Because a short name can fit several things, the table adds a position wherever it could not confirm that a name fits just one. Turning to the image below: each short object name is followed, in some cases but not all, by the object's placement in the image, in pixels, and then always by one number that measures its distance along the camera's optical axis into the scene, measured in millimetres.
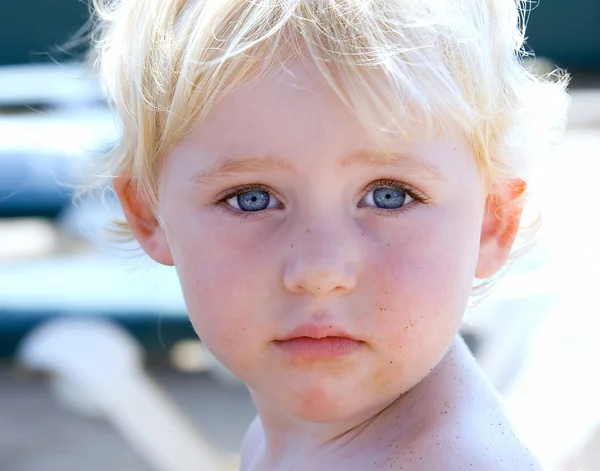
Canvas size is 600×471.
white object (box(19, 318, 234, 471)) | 2291
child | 914
